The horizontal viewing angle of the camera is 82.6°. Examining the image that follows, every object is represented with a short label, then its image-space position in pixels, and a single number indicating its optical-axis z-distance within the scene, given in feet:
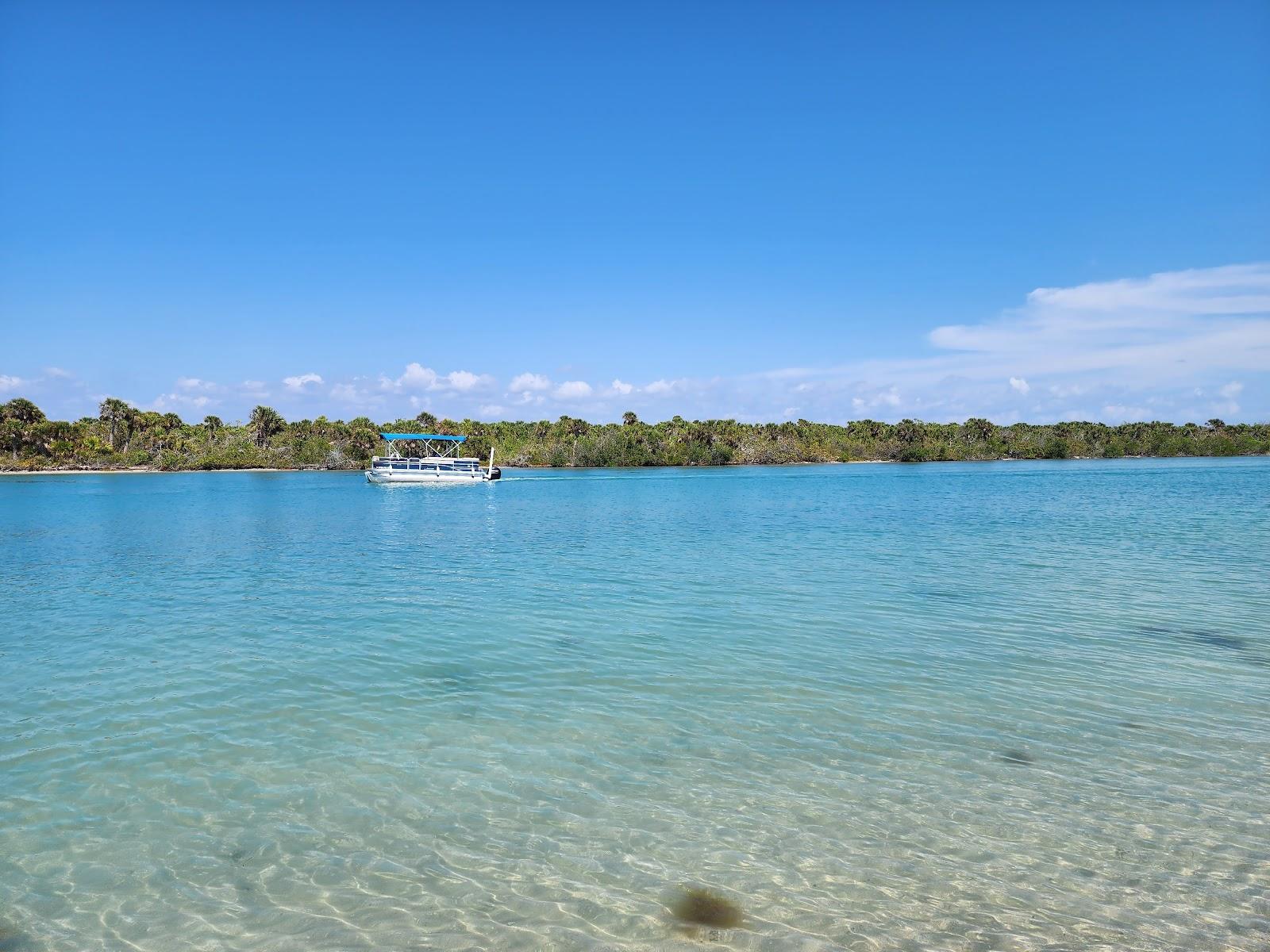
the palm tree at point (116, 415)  416.46
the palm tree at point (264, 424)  450.30
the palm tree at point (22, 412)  378.73
